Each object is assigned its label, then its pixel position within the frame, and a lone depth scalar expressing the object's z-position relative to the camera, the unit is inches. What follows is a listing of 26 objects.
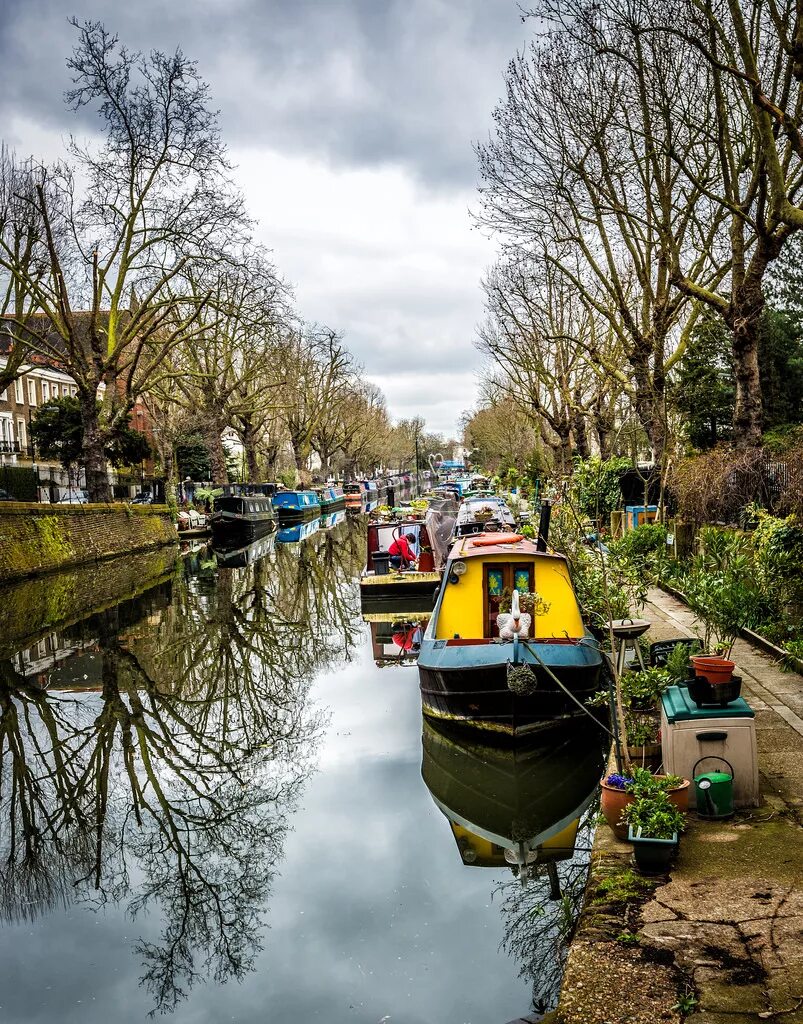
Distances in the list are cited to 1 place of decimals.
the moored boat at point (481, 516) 962.8
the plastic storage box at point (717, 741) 283.7
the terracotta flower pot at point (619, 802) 272.2
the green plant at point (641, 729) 349.4
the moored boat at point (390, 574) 940.6
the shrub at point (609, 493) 1144.4
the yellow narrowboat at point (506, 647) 421.7
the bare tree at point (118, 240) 1141.1
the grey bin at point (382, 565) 976.7
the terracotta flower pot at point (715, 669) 287.9
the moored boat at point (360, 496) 3251.7
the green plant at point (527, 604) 379.9
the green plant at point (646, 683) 346.9
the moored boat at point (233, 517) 1759.4
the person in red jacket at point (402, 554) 1032.6
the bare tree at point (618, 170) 688.4
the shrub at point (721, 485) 664.3
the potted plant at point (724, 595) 389.4
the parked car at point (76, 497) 1430.0
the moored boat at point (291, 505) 2401.6
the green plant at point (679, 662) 375.6
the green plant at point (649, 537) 802.2
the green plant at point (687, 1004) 182.9
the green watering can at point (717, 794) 278.5
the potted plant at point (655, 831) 247.6
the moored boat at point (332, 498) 2883.9
